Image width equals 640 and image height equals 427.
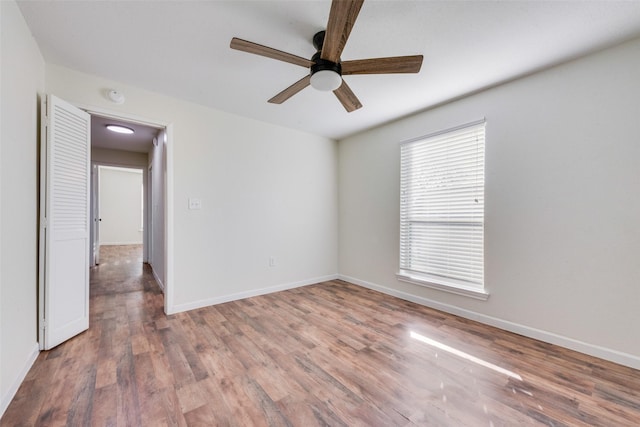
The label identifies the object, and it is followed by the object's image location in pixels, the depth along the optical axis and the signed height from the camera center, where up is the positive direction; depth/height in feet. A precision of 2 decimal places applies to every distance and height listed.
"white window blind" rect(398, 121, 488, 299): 8.93 +0.12
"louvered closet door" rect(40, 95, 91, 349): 6.70 -0.33
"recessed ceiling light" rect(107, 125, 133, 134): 12.36 +4.08
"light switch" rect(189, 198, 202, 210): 9.86 +0.33
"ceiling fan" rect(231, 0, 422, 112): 4.97 +3.31
